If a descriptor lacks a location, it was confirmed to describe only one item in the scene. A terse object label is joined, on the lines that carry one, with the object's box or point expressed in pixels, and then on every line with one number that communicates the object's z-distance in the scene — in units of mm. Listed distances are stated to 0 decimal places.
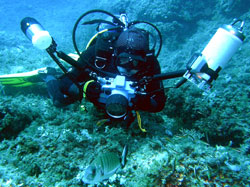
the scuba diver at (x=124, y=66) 1618
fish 1394
